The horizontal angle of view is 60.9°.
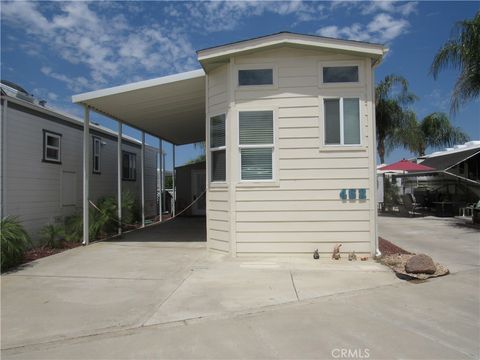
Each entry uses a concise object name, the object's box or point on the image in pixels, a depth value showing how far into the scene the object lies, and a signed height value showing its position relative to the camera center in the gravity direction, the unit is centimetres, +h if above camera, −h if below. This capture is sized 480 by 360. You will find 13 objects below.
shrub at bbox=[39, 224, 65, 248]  983 -102
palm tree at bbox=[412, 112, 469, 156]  2950 +436
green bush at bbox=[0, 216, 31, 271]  714 -87
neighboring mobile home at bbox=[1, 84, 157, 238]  992 +97
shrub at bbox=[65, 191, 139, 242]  1070 -74
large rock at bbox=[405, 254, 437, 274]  637 -115
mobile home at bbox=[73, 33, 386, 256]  787 +92
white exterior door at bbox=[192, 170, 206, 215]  1888 +31
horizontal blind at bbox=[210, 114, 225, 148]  839 +131
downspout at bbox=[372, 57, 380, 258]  785 +19
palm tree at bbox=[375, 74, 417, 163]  2303 +461
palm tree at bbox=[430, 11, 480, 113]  1131 +386
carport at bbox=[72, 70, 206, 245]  898 +230
